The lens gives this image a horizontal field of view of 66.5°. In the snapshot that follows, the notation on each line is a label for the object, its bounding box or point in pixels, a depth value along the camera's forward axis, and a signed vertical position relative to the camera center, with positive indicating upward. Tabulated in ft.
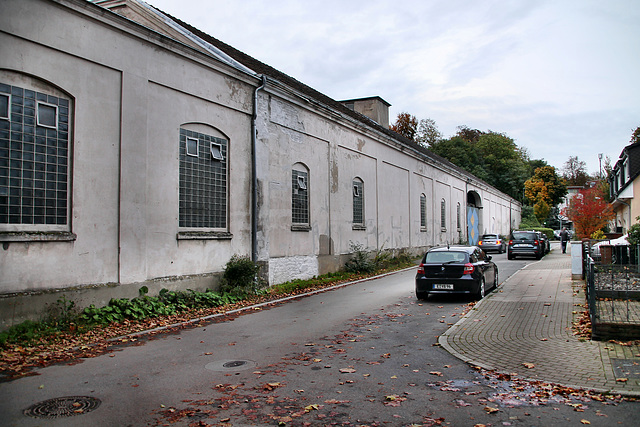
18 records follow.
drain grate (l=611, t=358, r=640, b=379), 20.32 -5.98
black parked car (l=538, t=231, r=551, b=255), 107.78 -2.89
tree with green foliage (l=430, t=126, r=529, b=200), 231.30 +36.16
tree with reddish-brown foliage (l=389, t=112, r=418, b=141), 212.02 +47.30
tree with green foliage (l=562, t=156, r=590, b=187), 337.11 +41.03
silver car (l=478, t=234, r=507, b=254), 120.26 -2.64
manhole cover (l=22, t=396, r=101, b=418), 16.93 -6.11
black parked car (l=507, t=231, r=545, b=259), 95.23 -2.56
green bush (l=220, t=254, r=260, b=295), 44.88 -3.73
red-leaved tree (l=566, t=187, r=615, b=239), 118.01 +3.91
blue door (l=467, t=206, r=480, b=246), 145.48 +2.37
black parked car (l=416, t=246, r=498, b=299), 42.75 -3.58
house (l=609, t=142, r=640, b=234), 98.56 +10.27
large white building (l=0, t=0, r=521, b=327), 30.17 +6.19
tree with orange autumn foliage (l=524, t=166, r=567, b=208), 224.94 +21.11
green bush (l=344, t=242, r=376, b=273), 68.23 -3.95
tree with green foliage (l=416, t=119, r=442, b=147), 246.21 +51.13
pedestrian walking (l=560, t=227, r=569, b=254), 121.39 -1.95
